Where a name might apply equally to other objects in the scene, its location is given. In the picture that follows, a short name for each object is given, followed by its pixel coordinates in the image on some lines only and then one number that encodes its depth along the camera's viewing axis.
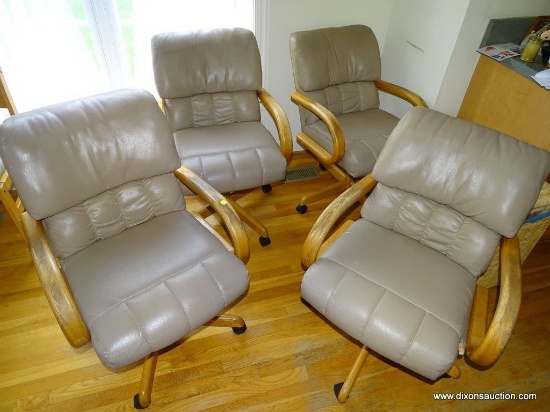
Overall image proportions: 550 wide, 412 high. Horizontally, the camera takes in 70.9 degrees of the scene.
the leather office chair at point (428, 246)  1.38
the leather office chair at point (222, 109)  2.06
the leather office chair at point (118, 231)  1.34
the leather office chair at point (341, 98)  2.18
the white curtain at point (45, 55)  2.02
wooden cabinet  1.92
